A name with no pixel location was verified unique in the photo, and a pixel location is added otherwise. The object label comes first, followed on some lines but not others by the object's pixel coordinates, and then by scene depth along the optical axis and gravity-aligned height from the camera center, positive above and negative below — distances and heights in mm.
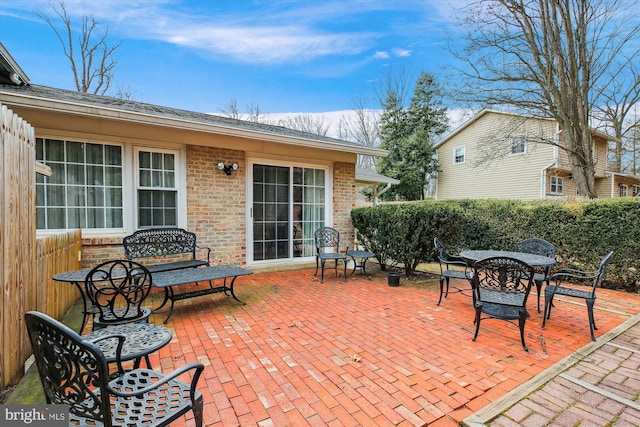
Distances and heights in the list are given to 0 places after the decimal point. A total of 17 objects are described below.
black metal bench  4953 -690
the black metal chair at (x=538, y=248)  4484 -713
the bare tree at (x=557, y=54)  8578 +4912
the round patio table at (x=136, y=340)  2039 -1018
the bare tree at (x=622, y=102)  10539 +4508
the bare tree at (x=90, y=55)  14500 +7958
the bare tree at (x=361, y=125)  22828 +6715
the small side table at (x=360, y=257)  6234 -1071
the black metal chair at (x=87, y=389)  1302 -863
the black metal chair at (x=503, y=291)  3127 -1009
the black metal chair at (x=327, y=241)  6125 -787
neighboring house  13070 +2216
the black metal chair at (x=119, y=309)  2796 -931
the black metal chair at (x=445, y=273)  4373 -1021
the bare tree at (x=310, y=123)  23609 +6895
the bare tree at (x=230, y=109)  20344 +6957
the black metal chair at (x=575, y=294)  3379 -1079
